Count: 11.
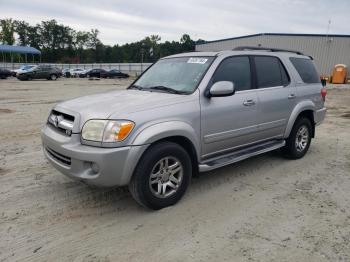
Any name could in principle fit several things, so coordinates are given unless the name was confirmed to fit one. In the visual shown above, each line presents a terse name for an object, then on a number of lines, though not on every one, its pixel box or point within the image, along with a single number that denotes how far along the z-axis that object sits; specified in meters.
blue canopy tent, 64.88
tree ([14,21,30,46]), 101.56
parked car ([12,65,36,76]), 33.58
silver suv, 3.59
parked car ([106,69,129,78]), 45.66
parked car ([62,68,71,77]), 45.64
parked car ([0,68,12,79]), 35.03
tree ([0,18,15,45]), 89.38
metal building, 33.88
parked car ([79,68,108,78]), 45.12
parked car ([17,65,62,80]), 32.72
